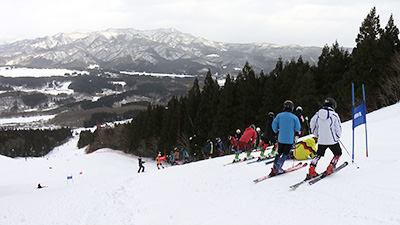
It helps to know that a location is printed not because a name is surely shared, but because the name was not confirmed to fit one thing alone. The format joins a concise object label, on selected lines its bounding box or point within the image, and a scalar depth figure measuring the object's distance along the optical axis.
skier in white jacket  5.70
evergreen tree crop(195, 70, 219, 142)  36.78
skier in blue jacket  6.65
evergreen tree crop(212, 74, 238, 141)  34.00
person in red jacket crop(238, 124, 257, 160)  11.45
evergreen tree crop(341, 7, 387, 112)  24.89
